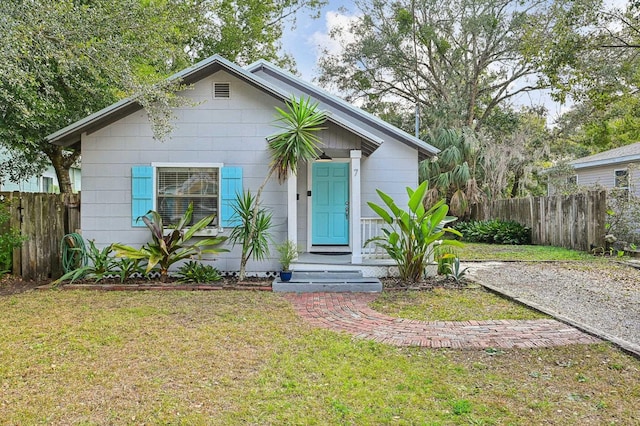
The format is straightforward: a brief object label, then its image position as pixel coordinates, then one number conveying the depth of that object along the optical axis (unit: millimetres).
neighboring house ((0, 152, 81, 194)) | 13842
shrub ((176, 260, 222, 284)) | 7906
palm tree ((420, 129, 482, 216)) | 17328
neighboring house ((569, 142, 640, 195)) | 15351
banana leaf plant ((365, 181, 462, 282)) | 7488
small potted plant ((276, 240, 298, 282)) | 7676
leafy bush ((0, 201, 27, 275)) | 7895
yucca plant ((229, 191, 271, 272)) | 7719
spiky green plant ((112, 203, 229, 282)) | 7703
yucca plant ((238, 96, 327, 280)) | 7438
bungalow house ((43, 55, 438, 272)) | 8219
